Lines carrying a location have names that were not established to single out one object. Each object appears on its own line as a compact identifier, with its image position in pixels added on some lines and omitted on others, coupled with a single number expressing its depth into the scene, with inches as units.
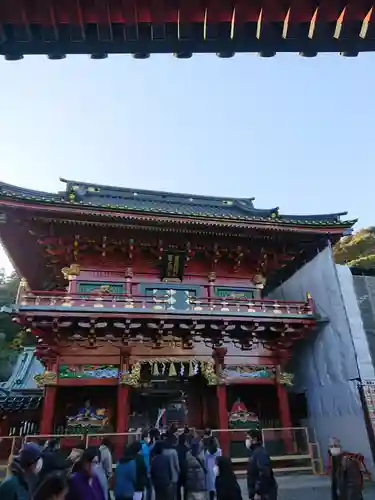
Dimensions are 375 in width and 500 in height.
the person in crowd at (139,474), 274.5
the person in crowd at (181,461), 309.3
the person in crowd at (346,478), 227.3
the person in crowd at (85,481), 175.0
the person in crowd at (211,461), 315.0
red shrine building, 531.5
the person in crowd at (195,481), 286.0
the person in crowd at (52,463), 197.1
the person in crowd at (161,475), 281.1
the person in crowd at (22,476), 132.5
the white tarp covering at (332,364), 508.4
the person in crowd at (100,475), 217.7
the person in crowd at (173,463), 290.8
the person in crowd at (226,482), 224.7
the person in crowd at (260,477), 248.4
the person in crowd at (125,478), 239.3
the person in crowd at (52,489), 113.3
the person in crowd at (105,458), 311.4
